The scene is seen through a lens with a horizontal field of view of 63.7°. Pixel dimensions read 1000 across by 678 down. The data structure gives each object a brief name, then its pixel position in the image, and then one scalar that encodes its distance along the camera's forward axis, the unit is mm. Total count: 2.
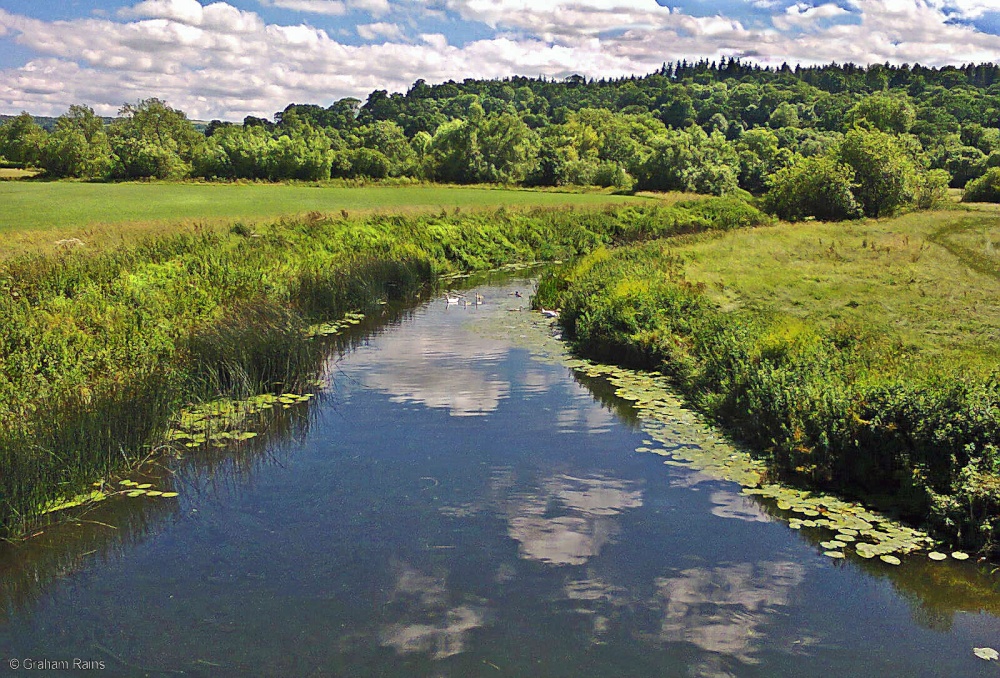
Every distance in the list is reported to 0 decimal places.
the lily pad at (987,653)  6969
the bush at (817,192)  43906
